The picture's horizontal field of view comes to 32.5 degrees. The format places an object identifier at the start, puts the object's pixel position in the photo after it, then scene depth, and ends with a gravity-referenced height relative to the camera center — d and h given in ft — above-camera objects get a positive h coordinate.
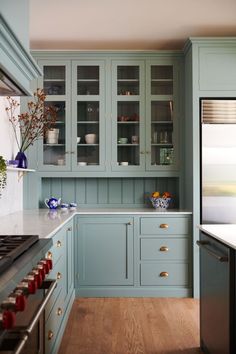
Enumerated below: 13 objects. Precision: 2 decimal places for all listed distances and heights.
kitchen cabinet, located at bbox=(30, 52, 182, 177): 13.67 +2.43
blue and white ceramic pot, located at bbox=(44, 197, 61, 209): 13.55 -0.69
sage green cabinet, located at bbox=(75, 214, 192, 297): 12.90 -2.31
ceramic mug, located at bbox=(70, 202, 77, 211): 13.66 -0.80
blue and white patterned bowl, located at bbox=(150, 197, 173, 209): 13.74 -0.65
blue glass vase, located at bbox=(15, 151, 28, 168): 12.30 +0.71
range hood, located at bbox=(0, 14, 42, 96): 5.52 +1.88
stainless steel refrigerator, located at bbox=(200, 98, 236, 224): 12.67 +0.54
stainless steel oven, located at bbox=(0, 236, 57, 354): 3.82 -1.22
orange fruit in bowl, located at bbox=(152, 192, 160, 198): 13.92 -0.42
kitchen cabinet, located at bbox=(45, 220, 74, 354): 7.64 -2.45
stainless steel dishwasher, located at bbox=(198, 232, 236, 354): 6.74 -2.09
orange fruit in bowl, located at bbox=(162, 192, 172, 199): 13.85 -0.42
